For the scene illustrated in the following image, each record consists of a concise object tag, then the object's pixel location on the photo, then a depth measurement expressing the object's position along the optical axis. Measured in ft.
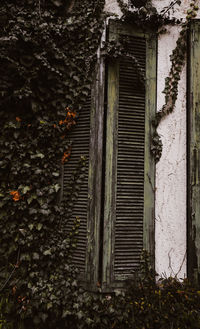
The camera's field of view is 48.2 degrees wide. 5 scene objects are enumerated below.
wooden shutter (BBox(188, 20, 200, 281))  9.34
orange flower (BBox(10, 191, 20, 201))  9.29
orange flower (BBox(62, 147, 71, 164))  9.89
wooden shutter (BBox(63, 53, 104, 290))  9.09
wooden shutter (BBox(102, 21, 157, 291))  9.11
